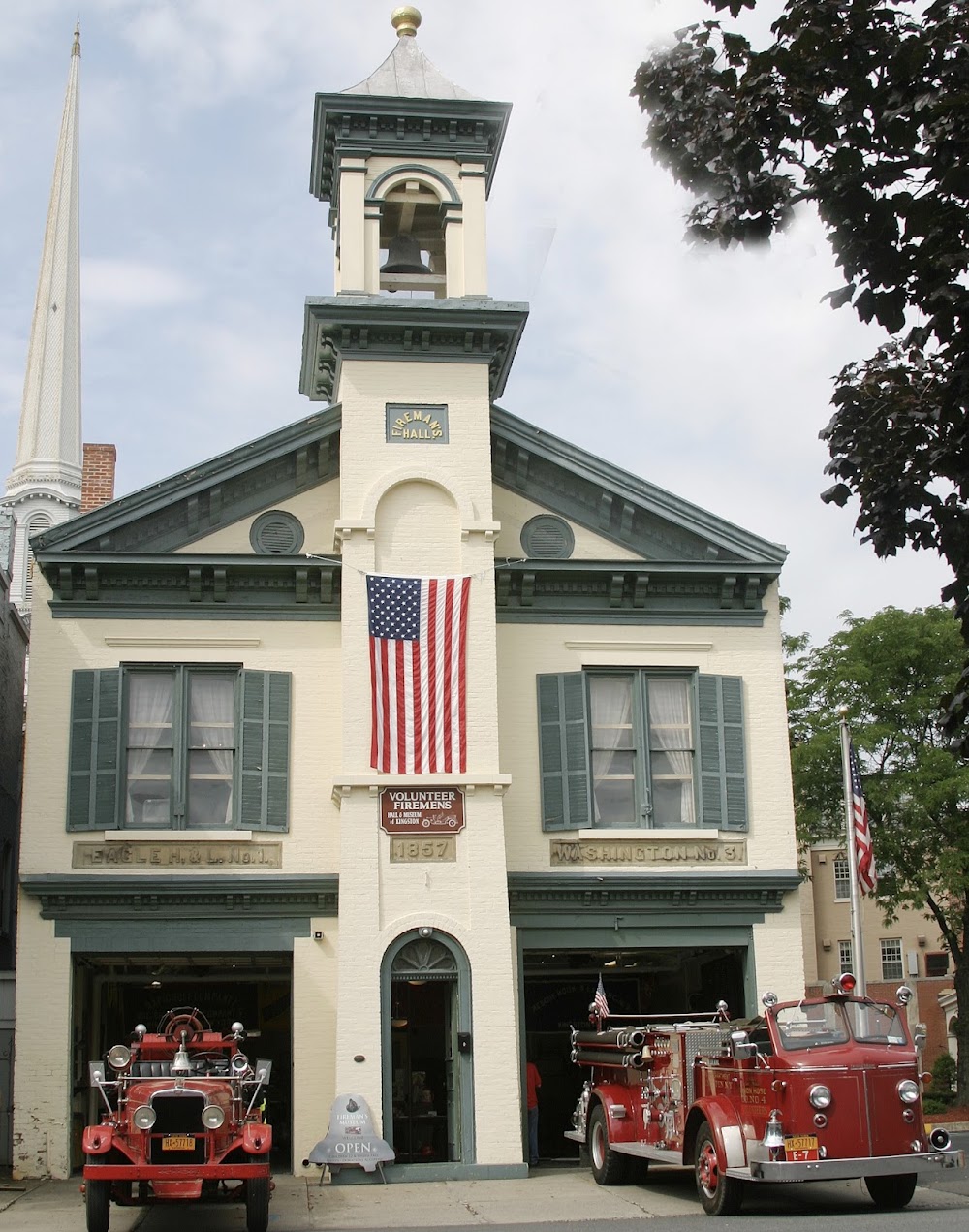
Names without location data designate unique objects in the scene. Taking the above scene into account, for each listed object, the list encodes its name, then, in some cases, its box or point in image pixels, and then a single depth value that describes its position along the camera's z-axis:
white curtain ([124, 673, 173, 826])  21.80
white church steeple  91.12
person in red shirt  21.64
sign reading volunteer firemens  20.91
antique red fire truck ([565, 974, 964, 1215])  14.68
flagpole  24.09
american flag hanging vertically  21.17
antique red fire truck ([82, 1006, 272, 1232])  14.46
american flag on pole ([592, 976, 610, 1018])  19.27
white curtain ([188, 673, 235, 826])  21.89
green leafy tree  34.50
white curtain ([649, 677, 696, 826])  22.78
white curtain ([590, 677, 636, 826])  22.67
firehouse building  20.78
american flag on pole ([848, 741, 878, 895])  24.25
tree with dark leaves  8.44
